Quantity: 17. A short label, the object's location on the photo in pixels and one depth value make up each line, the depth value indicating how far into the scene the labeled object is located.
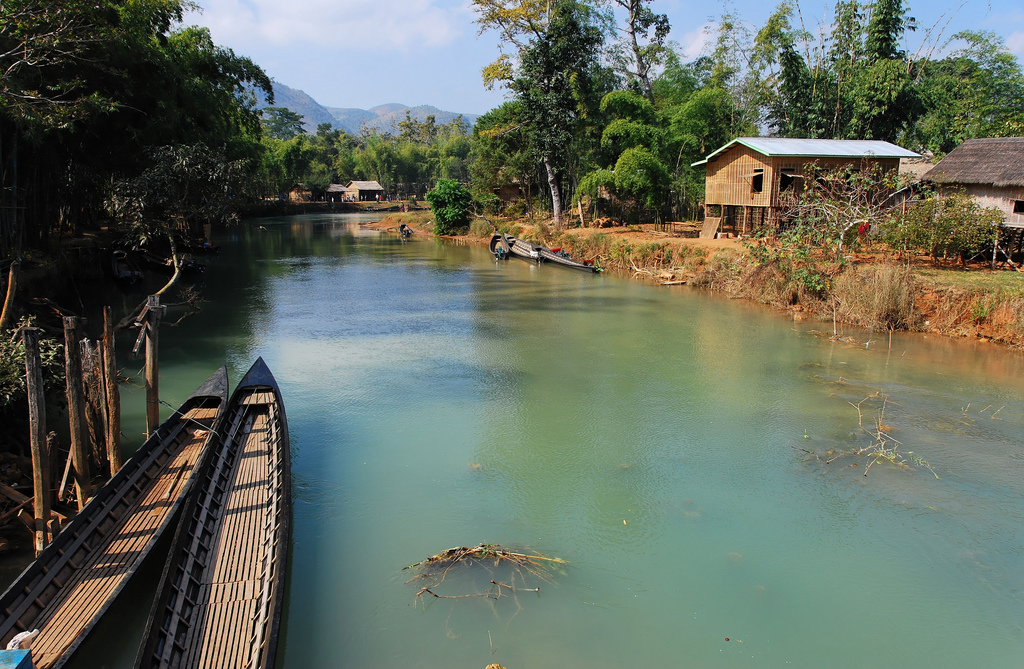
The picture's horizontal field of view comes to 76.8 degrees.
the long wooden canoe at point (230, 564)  4.72
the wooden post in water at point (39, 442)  5.86
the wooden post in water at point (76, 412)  6.47
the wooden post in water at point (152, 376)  8.49
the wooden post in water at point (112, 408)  7.23
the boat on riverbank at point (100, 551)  4.79
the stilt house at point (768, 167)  19.84
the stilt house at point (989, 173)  15.32
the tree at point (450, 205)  37.31
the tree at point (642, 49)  30.33
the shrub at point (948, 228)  15.06
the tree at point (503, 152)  32.62
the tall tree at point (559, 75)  27.66
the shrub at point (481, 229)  34.88
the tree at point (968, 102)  24.06
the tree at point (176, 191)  14.04
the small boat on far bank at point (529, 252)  24.81
